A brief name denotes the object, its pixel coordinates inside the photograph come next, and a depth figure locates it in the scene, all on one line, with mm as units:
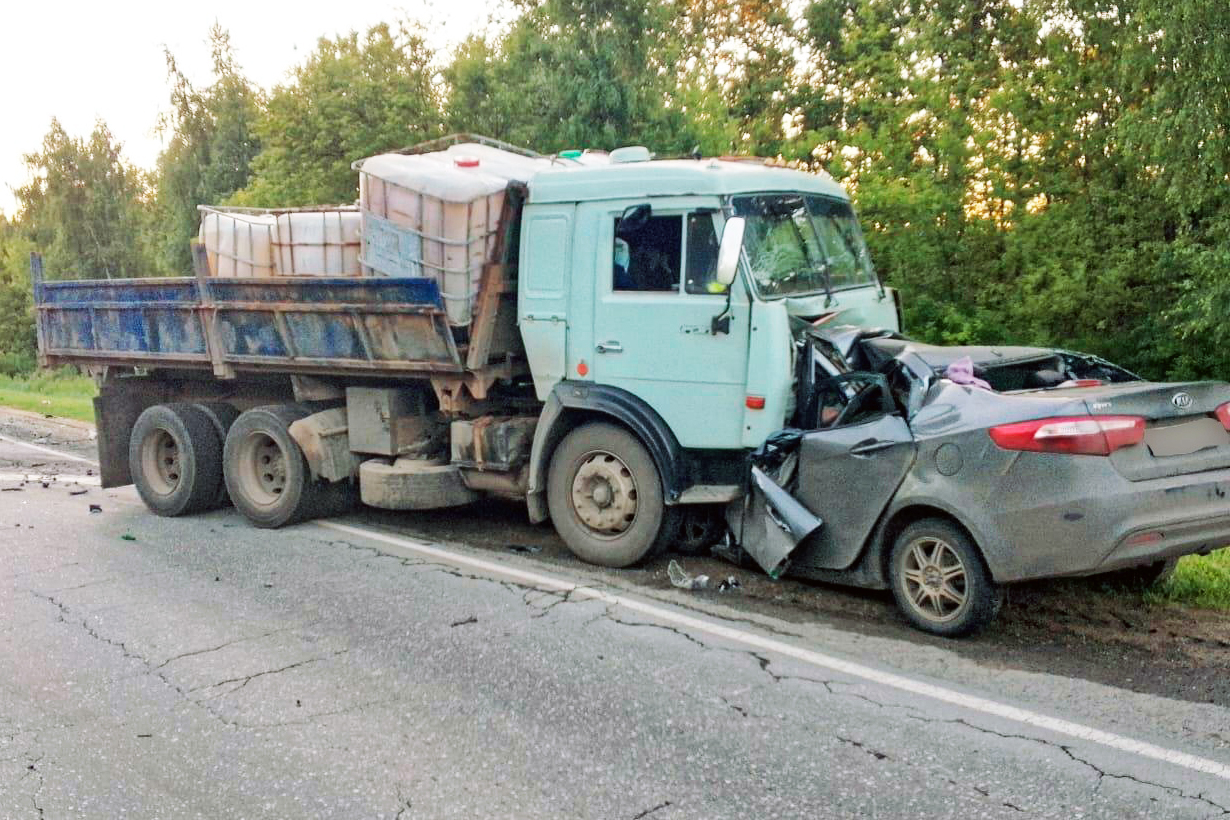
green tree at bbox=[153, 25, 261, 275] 35525
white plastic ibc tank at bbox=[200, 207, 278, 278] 9062
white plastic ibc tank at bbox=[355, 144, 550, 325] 7656
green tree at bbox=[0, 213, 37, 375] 47219
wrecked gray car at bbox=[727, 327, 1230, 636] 5176
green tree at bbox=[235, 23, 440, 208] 22000
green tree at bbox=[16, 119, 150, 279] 45750
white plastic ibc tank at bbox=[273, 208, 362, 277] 8602
